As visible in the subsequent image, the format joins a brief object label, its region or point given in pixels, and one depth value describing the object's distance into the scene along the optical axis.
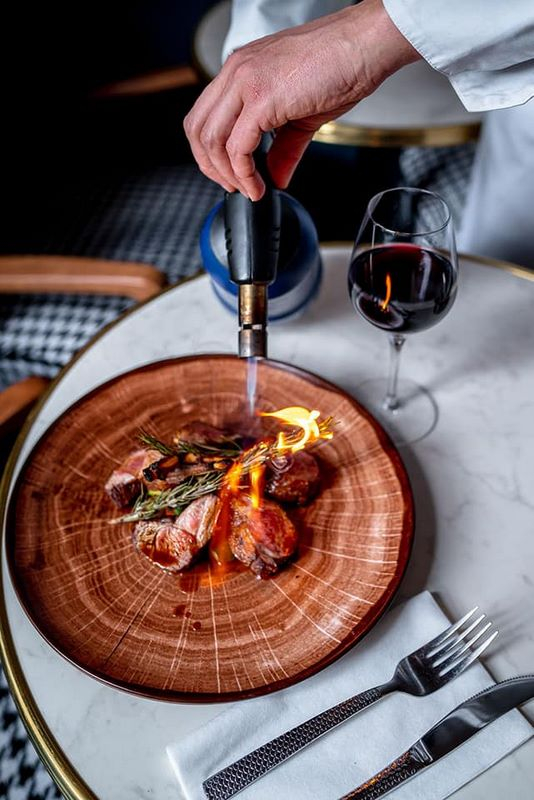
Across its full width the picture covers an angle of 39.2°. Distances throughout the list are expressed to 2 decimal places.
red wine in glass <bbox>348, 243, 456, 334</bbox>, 0.85
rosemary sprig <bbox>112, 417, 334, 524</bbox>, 0.82
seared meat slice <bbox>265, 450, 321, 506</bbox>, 0.84
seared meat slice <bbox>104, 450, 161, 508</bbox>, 0.85
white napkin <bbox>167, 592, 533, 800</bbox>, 0.67
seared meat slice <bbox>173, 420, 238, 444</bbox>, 0.88
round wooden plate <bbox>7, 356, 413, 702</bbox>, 0.73
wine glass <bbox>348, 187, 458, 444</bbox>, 0.85
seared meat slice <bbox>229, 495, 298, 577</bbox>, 0.79
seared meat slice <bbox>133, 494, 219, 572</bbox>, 0.79
